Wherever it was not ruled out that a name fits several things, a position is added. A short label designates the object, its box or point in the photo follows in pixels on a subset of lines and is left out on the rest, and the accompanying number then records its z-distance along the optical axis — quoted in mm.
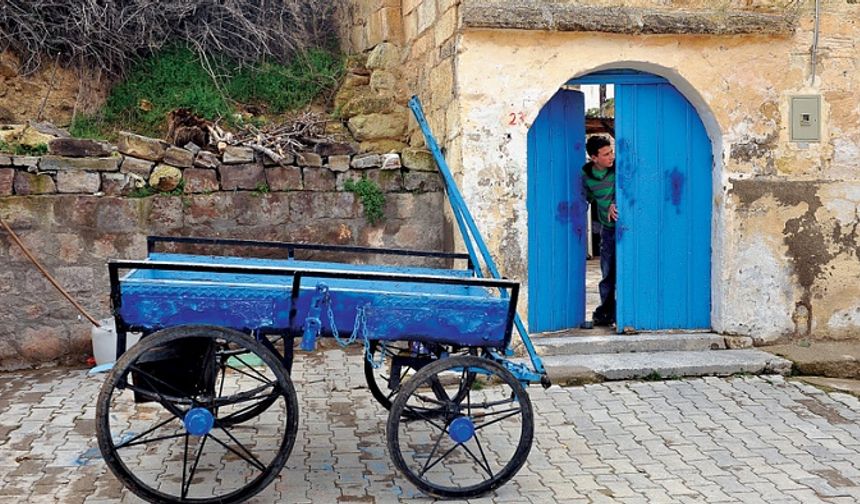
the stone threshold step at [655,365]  6594
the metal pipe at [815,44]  7242
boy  7473
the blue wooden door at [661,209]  7363
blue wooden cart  4117
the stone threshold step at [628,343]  7098
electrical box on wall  7301
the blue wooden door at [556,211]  7371
